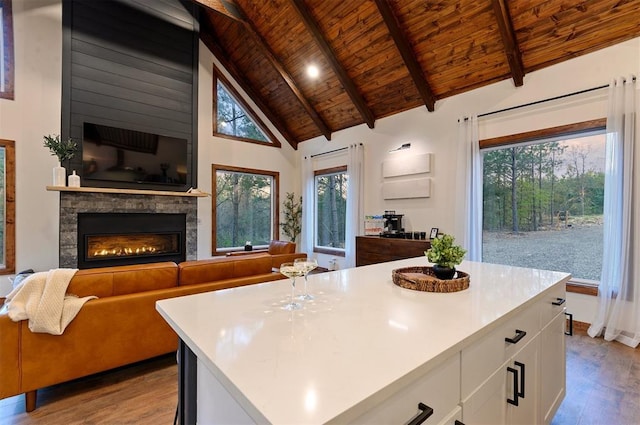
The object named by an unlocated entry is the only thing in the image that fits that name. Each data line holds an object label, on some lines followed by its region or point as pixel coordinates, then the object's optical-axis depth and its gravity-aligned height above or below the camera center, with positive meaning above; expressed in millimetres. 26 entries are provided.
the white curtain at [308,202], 6656 +153
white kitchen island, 635 -388
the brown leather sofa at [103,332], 1758 -813
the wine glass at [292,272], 1206 -267
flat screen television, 4465 +809
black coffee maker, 4786 -232
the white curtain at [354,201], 5613 +161
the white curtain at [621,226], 2867 -135
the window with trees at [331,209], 6277 +0
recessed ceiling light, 5023 +2361
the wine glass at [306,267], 1276 -257
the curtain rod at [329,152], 6012 +1217
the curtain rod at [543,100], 3151 +1310
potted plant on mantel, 4039 +766
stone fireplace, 4305 -345
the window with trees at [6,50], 4109 +2164
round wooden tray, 1409 -354
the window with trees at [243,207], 6047 +19
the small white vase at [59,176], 4035 +408
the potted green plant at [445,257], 1521 -241
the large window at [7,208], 4051 -37
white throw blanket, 1731 -579
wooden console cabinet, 4132 -589
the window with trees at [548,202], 3285 +122
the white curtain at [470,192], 3968 +257
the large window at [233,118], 6035 +1924
